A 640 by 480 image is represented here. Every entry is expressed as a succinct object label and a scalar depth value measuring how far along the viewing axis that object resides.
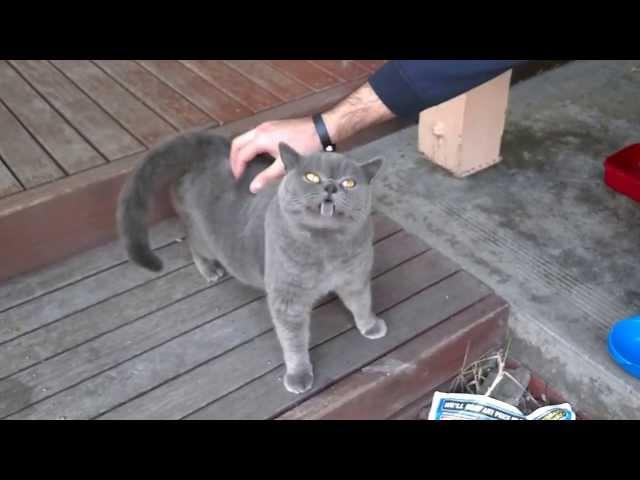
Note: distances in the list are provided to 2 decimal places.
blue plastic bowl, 1.55
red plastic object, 2.05
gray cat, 1.36
